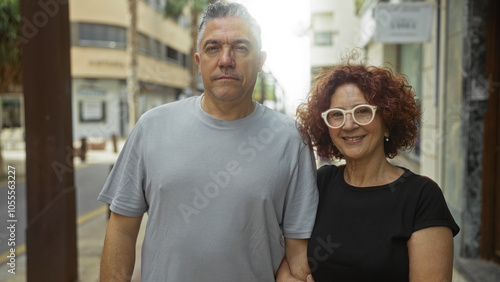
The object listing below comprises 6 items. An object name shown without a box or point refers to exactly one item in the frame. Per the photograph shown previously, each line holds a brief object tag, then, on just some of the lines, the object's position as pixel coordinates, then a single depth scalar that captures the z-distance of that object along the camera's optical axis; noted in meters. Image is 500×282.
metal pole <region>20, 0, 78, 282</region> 4.04
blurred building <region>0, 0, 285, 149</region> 27.42
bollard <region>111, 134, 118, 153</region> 19.91
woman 1.72
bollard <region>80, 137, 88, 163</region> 17.48
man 1.87
